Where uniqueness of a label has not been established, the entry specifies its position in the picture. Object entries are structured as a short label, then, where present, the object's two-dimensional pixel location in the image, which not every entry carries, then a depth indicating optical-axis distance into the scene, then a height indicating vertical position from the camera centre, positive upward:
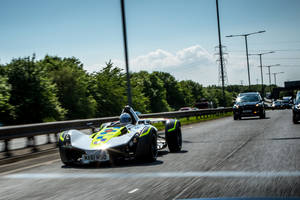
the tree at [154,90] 99.81 +2.97
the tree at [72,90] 57.09 +2.39
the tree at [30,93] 42.84 +1.79
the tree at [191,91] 130.75 +3.07
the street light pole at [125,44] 16.08 +2.40
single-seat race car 7.62 -0.76
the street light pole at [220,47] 38.25 +4.94
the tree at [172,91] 115.55 +2.89
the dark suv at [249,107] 25.92 -0.71
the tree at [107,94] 66.81 +1.89
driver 9.03 -0.35
